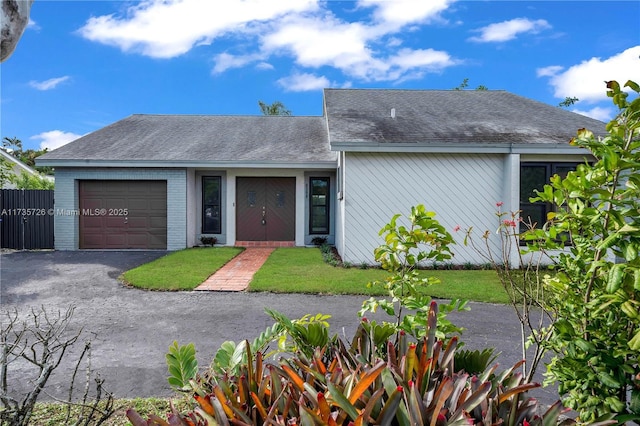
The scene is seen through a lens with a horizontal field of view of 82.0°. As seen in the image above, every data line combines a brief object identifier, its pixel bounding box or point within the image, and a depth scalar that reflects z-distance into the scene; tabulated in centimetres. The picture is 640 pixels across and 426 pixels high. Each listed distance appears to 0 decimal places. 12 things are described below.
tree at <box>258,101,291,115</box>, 3734
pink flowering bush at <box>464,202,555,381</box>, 218
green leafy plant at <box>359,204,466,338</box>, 226
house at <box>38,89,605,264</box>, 966
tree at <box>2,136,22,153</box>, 4168
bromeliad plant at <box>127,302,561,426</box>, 143
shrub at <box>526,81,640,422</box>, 164
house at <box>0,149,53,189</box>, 2163
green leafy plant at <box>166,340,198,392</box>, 209
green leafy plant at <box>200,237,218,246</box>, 1315
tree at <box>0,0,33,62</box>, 129
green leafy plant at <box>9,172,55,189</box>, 1858
